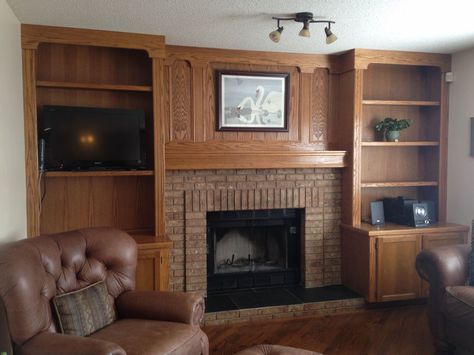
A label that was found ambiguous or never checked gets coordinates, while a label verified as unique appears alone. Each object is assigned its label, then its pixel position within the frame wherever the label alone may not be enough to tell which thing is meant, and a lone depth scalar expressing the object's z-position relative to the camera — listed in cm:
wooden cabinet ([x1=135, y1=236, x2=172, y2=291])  337
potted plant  422
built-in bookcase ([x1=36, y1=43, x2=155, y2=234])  358
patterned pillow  235
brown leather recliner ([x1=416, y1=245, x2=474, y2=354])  285
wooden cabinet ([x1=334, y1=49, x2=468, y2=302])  395
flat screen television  341
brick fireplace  395
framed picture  399
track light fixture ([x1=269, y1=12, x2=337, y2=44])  299
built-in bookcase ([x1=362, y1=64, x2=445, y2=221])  438
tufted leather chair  207
